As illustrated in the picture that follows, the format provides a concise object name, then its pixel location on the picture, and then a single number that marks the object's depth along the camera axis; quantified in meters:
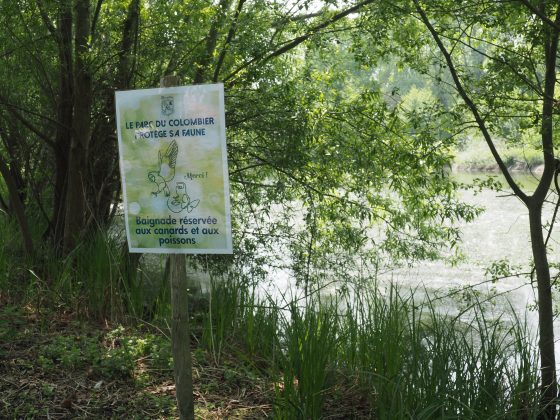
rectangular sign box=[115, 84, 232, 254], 3.21
